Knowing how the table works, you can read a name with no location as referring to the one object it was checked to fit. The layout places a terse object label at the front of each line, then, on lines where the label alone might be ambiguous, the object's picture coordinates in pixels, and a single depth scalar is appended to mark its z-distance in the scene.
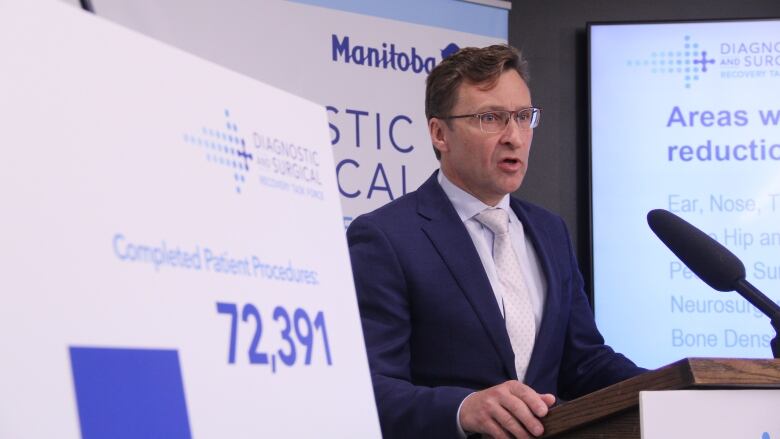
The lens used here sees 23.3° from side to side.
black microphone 2.36
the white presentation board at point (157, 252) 1.59
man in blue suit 2.79
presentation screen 4.19
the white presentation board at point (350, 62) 3.82
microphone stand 2.35
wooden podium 2.20
